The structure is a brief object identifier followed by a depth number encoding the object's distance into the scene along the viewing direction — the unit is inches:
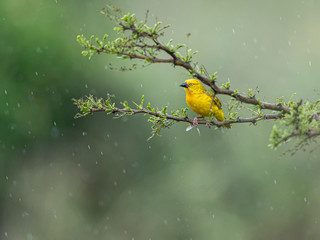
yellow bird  304.8
